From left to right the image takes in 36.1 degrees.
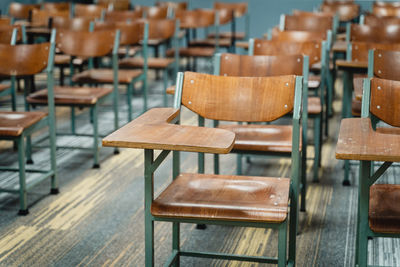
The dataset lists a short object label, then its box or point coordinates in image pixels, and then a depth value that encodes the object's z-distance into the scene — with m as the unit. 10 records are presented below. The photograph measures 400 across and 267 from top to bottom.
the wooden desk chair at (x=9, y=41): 4.00
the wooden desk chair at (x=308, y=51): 3.73
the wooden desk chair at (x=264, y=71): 3.08
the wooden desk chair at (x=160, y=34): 5.64
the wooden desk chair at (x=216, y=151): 1.96
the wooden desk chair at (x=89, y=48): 4.21
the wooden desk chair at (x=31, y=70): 3.39
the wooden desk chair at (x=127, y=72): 4.62
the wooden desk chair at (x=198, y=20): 6.99
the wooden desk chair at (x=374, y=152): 1.81
